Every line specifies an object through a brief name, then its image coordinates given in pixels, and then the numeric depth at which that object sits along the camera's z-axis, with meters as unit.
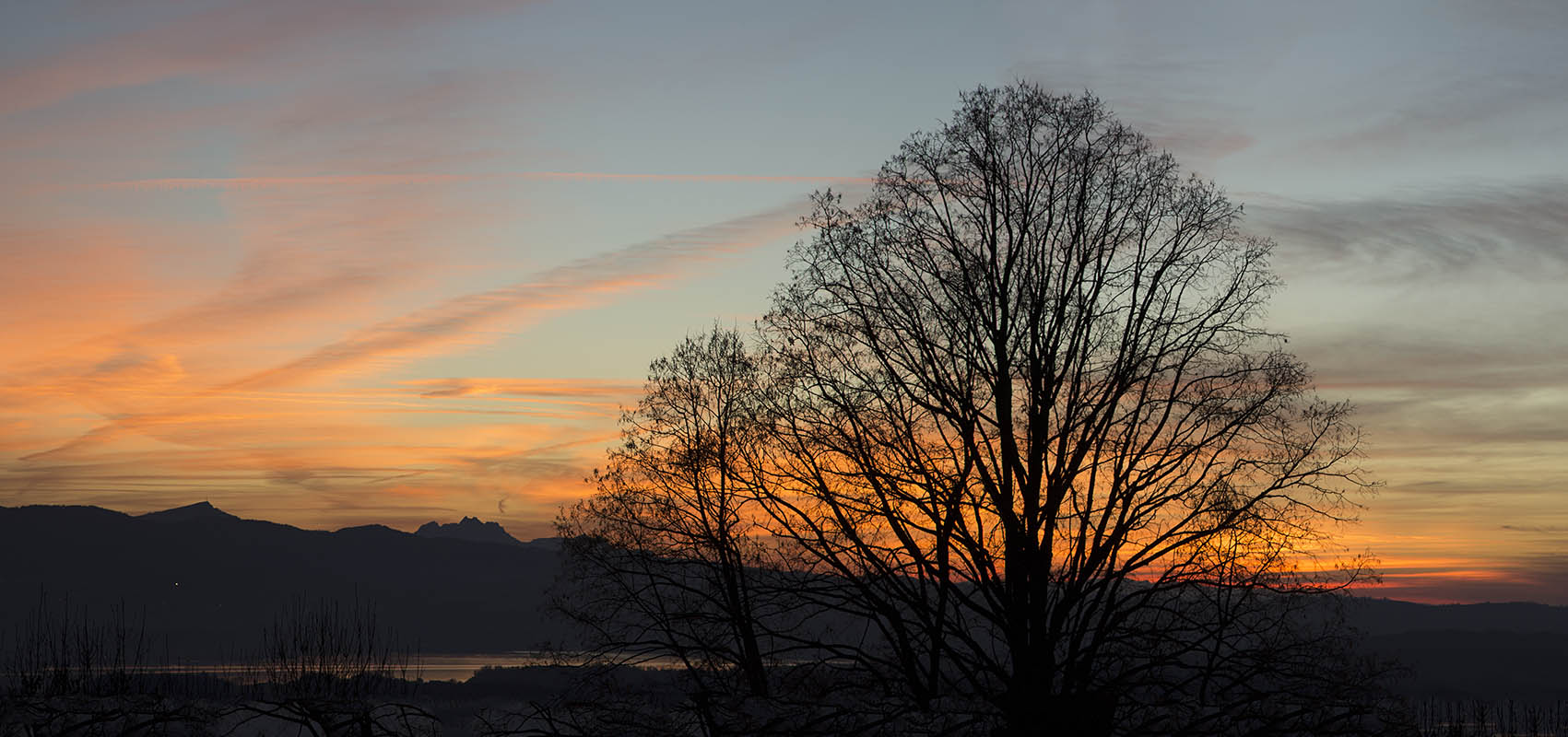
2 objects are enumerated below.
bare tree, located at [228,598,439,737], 16.36
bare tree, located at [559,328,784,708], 36.47
